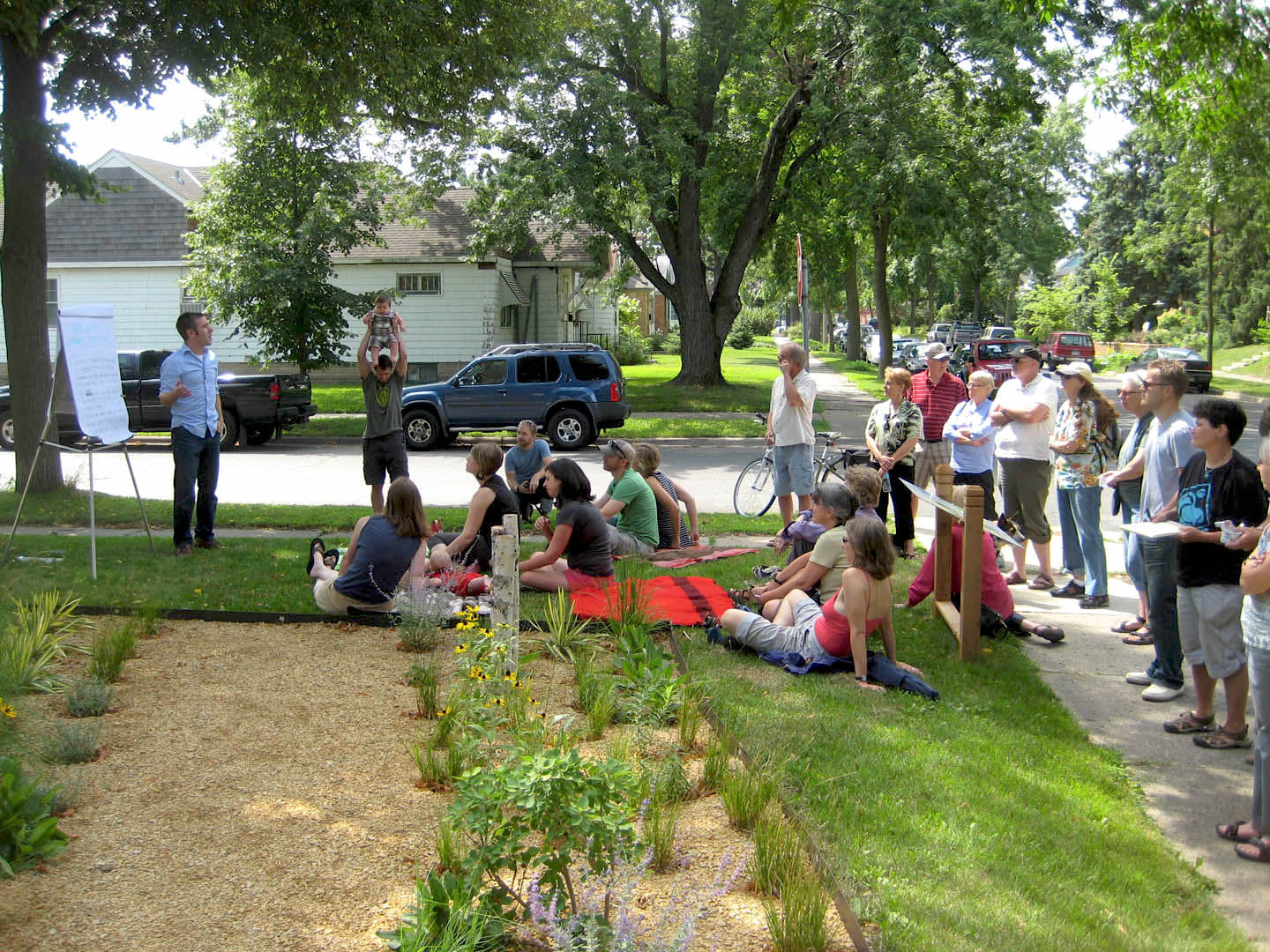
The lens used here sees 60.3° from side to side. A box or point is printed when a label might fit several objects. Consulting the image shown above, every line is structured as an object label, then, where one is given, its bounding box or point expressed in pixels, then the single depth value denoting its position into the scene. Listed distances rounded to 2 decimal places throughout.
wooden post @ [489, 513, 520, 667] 5.45
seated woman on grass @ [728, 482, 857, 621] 7.01
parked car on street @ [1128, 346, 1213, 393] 32.91
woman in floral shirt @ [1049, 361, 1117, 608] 8.26
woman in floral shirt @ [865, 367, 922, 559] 9.46
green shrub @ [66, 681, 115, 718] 5.36
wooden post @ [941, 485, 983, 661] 6.65
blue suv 20.22
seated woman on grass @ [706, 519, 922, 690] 6.05
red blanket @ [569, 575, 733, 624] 6.79
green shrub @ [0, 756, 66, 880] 3.63
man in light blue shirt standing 9.12
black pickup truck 20.11
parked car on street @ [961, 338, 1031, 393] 32.72
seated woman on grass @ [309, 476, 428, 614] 7.08
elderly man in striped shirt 9.75
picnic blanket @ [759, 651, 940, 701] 6.07
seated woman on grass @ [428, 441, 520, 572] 8.37
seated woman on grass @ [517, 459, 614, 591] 7.88
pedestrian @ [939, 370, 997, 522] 9.10
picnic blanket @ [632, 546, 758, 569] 9.23
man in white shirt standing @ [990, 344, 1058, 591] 8.68
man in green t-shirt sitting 9.06
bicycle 11.88
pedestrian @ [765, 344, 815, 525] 9.79
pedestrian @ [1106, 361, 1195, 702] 6.16
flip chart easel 8.80
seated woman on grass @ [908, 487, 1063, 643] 7.37
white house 33.81
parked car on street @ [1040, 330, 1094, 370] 41.75
